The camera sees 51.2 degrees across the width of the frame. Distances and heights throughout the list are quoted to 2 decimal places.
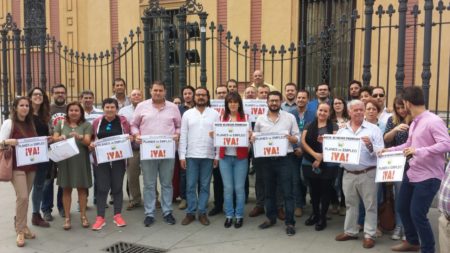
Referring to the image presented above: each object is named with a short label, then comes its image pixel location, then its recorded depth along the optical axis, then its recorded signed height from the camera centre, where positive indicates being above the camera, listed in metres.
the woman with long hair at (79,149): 6.10 -0.91
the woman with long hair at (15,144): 5.59 -0.74
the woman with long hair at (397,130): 5.39 -0.55
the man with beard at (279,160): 6.02 -1.00
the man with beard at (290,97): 6.95 -0.21
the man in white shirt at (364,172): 5.36 -1.02
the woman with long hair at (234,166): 6.18 -1.11
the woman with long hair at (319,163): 5.89 -1.01
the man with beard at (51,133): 6.52 -0.69
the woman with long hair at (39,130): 6.10 -0.63
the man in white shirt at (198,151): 6.26 -0.91
